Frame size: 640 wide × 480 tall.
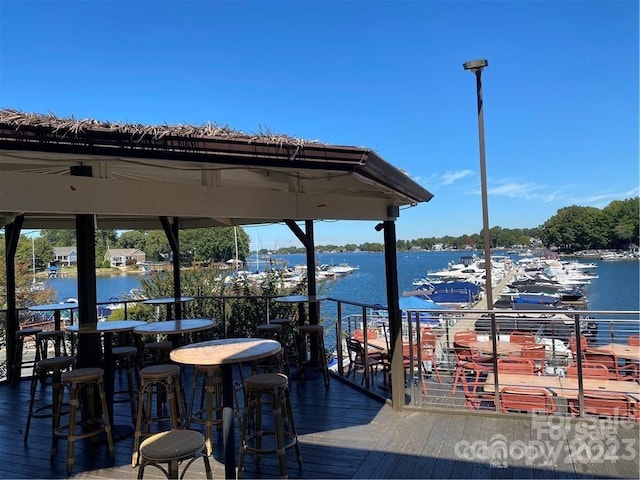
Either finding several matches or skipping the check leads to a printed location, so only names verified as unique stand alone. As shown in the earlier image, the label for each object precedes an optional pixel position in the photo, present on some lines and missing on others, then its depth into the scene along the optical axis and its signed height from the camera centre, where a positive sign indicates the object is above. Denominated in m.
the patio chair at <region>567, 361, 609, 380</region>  4.19 -1.36
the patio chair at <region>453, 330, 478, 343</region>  6.18 -1.39
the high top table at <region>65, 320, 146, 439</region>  3.34 -0.81
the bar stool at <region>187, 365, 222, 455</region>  3.09 -1.19
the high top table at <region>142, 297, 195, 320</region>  5.55 -0.61
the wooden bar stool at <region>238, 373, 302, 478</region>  2.65 -1.07
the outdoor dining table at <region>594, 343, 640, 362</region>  5.09 -1.41
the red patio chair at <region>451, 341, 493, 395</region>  4.74 -1.42
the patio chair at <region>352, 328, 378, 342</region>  6.89 -1.44
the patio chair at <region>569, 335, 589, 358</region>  5.49 -1.40
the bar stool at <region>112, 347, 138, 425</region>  3.84 -1.06
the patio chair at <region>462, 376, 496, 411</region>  3.92 -1.67
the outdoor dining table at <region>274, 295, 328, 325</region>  5.25 -0.61
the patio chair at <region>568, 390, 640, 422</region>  3.69 -1.50
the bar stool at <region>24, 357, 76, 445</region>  3.25 -0.92
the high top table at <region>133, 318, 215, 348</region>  3.40 -0.61
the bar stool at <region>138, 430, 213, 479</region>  1.94 -0.92
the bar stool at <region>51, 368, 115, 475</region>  2.90 -1.17
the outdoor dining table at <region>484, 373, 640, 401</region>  3.85 -1.38
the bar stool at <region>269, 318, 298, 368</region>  5.53 -1.38
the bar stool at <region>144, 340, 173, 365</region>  4.36 -0.99
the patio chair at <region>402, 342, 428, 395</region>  4.02 -1.16
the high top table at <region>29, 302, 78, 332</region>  5.37 -0.62
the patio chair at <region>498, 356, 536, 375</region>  4.38 -1.30
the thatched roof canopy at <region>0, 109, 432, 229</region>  2.13 +0.56
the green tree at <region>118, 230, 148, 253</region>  22.64 +1.04
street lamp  7.81 +1.39
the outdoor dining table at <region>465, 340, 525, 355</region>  5.35 -1.37
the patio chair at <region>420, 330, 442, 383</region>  5.93 -1.44
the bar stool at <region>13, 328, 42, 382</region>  5.44 -1.18
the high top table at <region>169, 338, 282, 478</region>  2.27 -0.59
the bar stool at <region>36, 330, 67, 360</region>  5.06 -1.01
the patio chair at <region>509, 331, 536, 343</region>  5.85 -1.38
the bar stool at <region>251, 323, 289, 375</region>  4.20 -1.08
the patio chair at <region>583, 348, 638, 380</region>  4.88 -1.40
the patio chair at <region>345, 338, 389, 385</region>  5.39 -1.48
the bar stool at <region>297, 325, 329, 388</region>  4.98 -1.31
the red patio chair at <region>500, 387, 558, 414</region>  3.89 -1.50
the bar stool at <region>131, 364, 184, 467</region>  2.94 -0.96
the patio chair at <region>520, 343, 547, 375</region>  4.83 -1.36
